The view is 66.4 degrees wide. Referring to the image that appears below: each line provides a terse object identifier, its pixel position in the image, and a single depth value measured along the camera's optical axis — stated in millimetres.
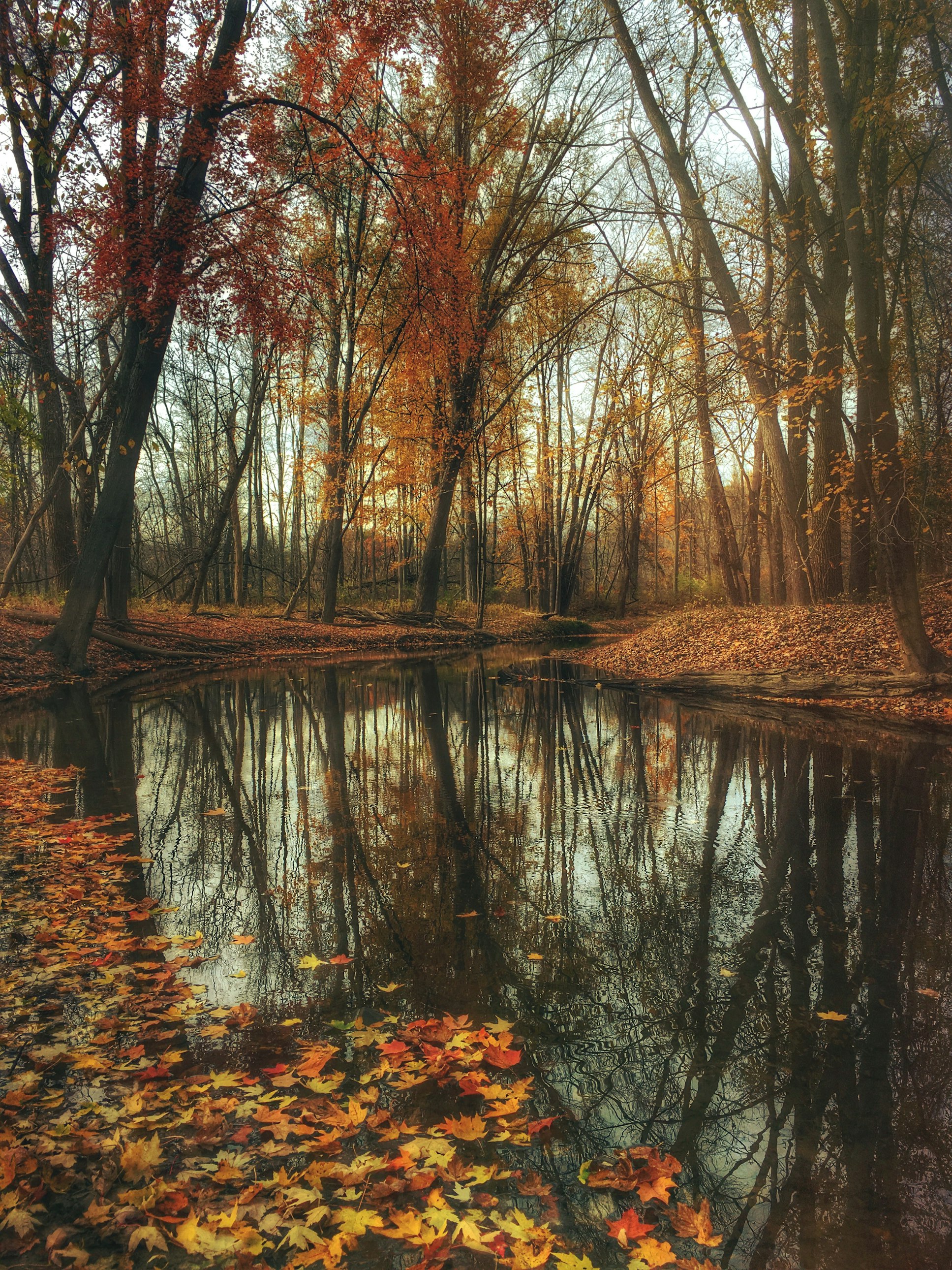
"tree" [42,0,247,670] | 11141
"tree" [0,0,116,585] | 10953
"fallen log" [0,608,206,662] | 14359
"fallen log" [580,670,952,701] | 10207
